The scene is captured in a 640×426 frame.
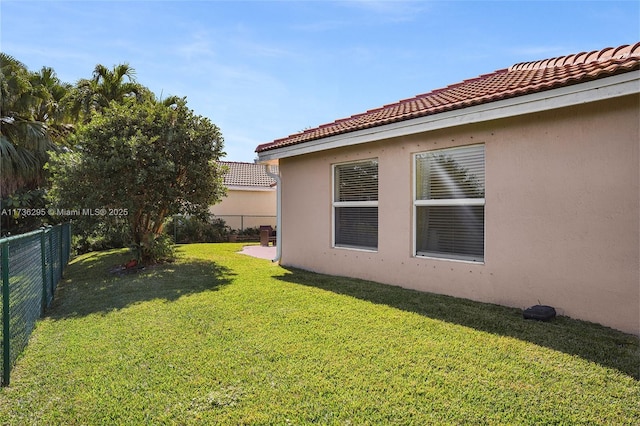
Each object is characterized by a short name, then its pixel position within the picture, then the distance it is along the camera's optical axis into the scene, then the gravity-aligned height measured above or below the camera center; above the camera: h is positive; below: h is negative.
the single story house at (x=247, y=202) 22.45 +0.74
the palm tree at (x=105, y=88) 14.88 +5.20
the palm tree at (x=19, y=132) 13.59 +3.23
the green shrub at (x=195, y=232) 18.02 -0.88
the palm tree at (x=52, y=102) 15.11 +4.61
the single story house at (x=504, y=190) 4.56 +0.37
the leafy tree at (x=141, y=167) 9.19 +1.19
